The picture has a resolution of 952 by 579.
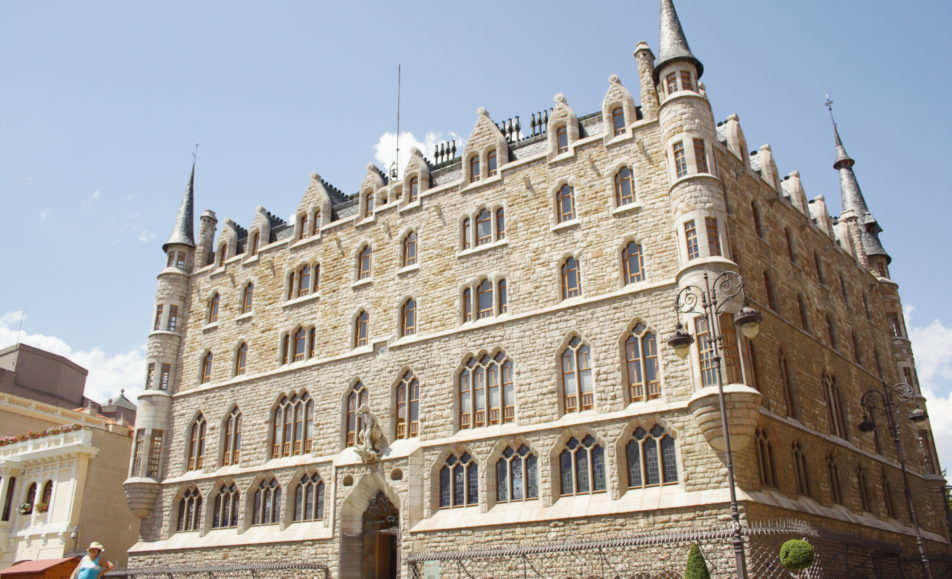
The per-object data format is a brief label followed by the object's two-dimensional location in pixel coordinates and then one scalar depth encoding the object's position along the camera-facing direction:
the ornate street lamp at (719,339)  13.95
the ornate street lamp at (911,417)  19.34
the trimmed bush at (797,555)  16.42
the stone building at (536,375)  21.06
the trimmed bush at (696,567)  17.11
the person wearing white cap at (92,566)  10.58
